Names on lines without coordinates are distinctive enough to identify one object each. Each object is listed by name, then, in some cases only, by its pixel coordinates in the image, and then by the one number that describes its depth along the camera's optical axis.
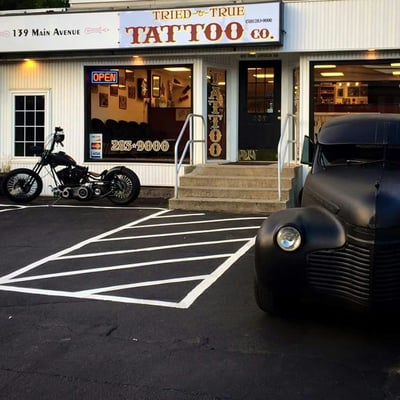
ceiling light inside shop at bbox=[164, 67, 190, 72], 13.73
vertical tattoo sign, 13.97
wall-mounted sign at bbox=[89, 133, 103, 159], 14.34
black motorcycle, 12.12
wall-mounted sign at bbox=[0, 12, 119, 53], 13.30
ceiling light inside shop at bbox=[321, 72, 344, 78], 13.05
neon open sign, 14.16
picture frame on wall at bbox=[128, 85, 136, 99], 14.08
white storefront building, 12.57
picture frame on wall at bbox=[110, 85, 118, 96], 14.20
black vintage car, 4.37
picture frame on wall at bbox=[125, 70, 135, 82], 14.05
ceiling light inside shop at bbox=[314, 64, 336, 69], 13.01
